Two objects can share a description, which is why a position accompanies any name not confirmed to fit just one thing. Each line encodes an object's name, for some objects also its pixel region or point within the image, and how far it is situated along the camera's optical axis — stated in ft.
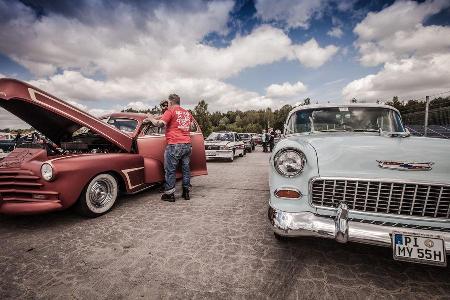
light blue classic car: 6.14
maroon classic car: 9.93
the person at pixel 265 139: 57.31
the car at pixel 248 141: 56.80
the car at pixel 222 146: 36.42
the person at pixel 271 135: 52.31
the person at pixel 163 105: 15.78
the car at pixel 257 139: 85.10
